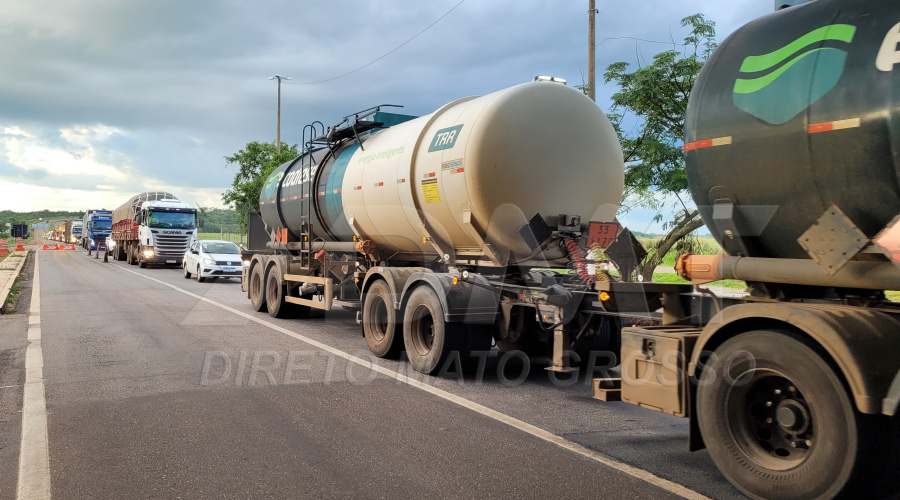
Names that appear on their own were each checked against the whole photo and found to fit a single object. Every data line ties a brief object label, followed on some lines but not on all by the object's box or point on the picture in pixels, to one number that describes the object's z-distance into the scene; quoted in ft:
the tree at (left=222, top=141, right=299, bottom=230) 129.29
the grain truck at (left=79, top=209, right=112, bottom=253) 175.73
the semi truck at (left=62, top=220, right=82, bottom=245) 255.70
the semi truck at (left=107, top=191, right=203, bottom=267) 106.22
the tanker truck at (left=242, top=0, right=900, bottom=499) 11.89
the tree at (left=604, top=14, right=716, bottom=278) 54.24
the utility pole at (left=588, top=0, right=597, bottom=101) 52.08
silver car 77.71
